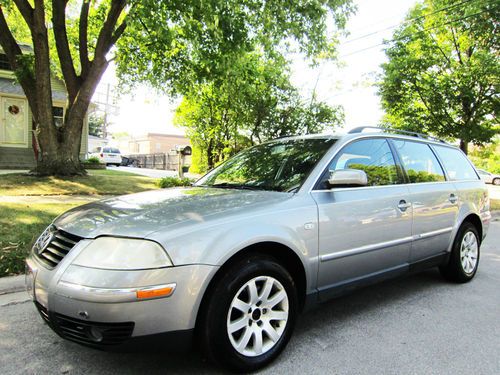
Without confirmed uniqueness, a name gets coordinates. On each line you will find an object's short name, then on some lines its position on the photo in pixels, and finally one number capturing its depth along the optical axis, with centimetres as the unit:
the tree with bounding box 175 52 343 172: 1373
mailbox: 1290
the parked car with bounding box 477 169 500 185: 3121
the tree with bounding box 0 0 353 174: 775
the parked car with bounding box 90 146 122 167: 3016
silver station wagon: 218
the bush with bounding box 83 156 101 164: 1816
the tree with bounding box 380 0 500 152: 1153
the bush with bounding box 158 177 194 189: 1166
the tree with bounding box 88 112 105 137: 6500
